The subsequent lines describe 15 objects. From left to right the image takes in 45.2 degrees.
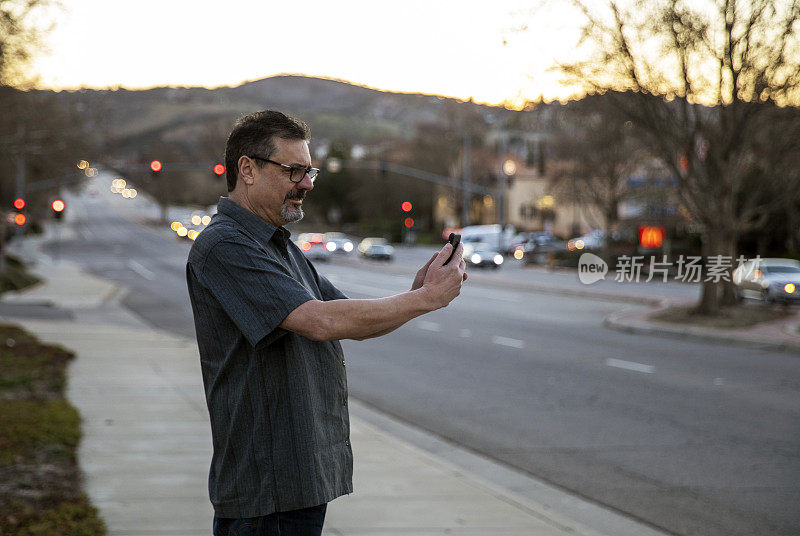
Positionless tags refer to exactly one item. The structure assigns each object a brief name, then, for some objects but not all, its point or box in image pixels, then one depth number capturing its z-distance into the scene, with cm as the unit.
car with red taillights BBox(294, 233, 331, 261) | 5312
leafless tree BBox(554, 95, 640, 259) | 4316
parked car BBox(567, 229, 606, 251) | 5200
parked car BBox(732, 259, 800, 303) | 2436
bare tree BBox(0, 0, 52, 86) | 1608
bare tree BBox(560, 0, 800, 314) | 1953
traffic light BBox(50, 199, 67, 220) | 4545
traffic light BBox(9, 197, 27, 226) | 4142
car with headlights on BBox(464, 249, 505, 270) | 4744
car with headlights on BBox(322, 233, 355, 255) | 5541
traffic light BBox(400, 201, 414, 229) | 5886
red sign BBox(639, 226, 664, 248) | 2881
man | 288
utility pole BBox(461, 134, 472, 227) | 6178
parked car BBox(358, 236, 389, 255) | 5708
